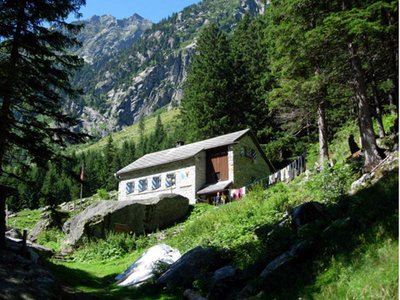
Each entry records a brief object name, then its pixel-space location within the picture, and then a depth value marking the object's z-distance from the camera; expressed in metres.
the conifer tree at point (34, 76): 12.41
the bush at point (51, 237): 29.33
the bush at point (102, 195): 56.55
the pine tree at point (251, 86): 44.81
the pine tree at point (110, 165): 82.12
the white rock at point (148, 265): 13.39
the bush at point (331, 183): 14.32
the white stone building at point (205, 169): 35.91
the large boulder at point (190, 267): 11.22
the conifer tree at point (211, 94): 45.34
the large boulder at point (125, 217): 26.41
